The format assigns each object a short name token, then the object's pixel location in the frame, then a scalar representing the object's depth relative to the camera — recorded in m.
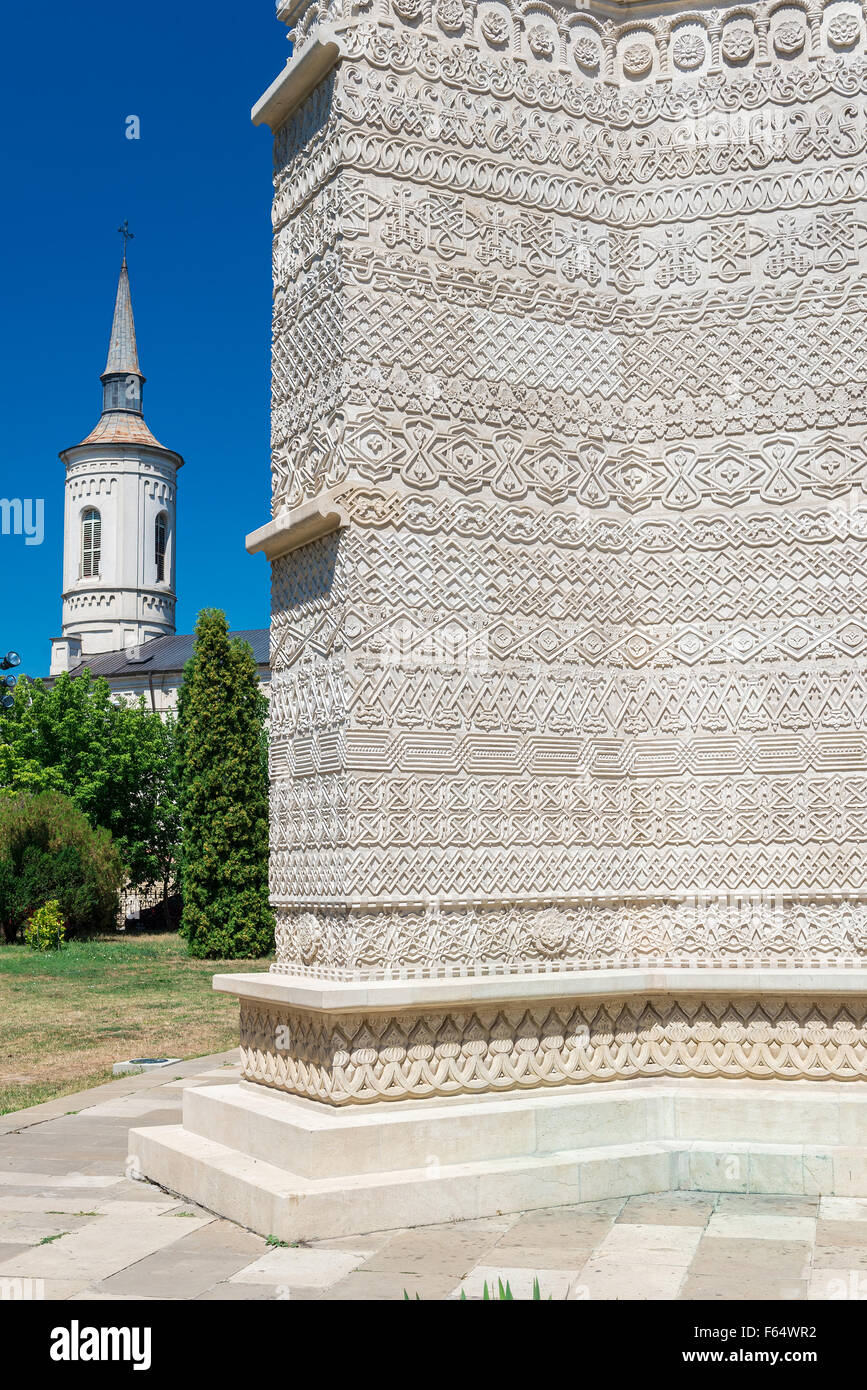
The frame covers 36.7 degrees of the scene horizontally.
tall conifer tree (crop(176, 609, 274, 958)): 22.83
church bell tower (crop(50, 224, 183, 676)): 50.16
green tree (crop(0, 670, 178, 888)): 30.06
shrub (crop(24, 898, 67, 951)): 22.62
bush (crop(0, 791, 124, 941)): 24.06
